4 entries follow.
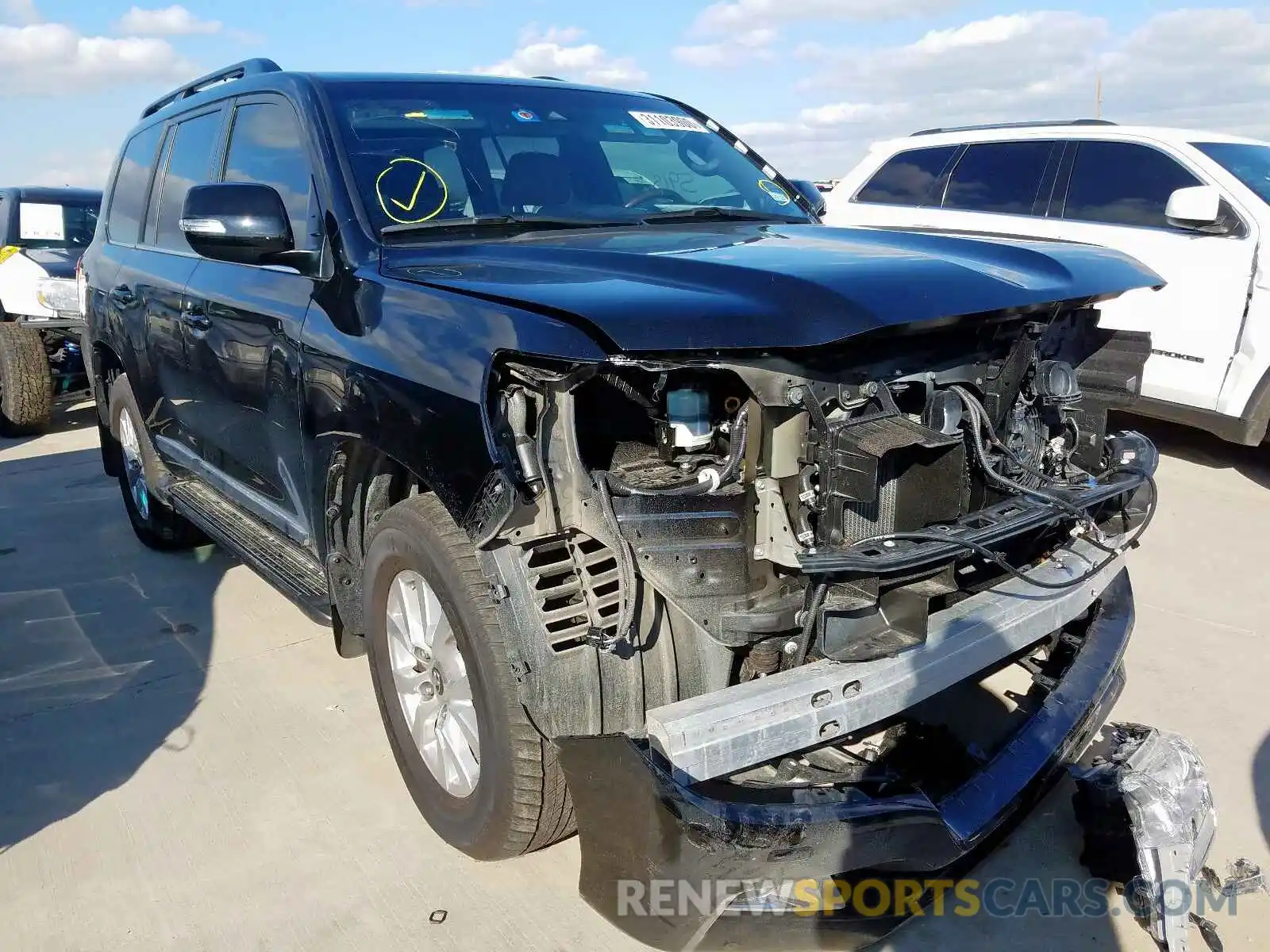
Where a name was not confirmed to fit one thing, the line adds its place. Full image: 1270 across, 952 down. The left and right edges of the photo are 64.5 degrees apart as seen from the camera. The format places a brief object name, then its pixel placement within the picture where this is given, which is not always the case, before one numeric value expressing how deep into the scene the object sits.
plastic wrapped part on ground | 2.21
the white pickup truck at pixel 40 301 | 7.77
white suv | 5.59
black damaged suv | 1.94
